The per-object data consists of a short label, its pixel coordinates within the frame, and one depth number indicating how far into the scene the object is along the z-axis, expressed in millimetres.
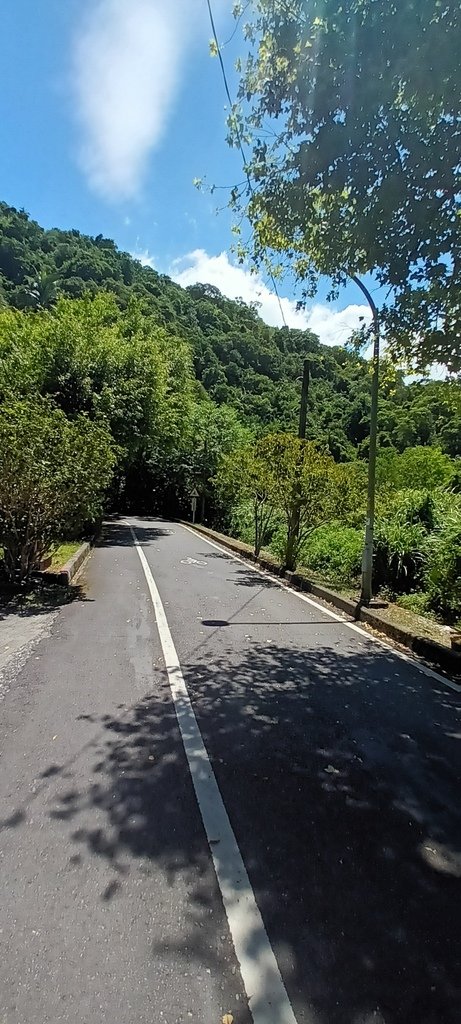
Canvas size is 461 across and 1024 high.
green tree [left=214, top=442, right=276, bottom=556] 14445
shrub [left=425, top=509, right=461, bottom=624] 8953
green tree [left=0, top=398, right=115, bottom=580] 9211
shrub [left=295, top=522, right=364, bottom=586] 13985
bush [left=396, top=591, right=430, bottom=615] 10191
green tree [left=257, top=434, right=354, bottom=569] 13484
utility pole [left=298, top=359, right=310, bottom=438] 18688
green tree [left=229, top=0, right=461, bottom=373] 4398
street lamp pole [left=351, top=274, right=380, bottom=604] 9859
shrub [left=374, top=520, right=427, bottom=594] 11984
